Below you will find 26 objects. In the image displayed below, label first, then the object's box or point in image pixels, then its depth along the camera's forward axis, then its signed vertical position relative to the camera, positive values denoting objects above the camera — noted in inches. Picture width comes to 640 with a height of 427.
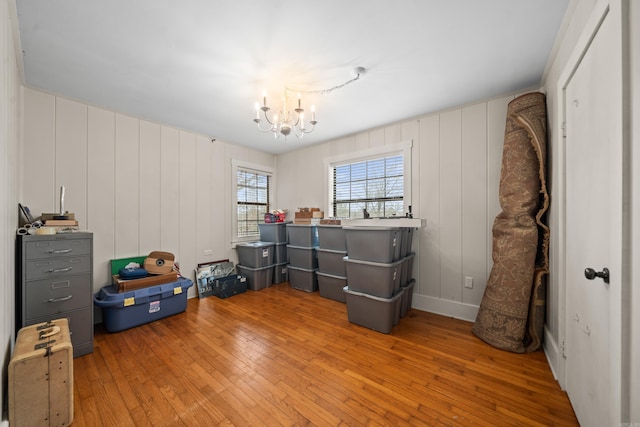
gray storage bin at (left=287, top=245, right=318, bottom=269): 154.9 -29.1
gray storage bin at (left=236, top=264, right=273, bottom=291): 157.4 -42.6
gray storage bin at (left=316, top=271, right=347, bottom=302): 137.4 -43.5
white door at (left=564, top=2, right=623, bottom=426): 39.2 -2.7
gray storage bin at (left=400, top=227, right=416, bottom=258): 115.3 -13.9
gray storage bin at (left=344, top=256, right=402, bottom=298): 99.0 -27.8
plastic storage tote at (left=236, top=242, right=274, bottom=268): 158.9 -27.9
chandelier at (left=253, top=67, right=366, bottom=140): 87.0 +51.0
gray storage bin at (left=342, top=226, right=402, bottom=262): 100.0 -13.0
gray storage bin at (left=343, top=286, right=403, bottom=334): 98.2 -42.3
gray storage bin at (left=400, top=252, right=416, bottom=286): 114.4 -28.7
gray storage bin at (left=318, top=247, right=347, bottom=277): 138.2 -29.2
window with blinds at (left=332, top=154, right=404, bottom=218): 137.5 +16.7
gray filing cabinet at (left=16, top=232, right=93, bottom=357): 76.0 -23.4
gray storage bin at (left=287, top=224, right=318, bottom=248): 155.9 -14.2
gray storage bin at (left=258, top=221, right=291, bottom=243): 170.6 -13.2
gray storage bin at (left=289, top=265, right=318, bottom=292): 154.1 -44.0
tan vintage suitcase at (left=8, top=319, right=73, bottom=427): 51.5 -39.1
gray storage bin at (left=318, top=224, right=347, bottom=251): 137.9 -14.3
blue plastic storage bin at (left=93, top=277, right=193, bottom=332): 100.0 -41.3
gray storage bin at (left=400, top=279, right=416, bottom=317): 113.8 -43.3
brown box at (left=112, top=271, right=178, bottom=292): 106.0 -32.4
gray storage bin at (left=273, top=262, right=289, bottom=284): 171.5 -43.3
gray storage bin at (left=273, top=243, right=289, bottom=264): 170.9 -28.8
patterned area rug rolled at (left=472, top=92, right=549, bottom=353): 83.8 -10.7
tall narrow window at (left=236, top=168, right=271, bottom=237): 176.6 +11.2
